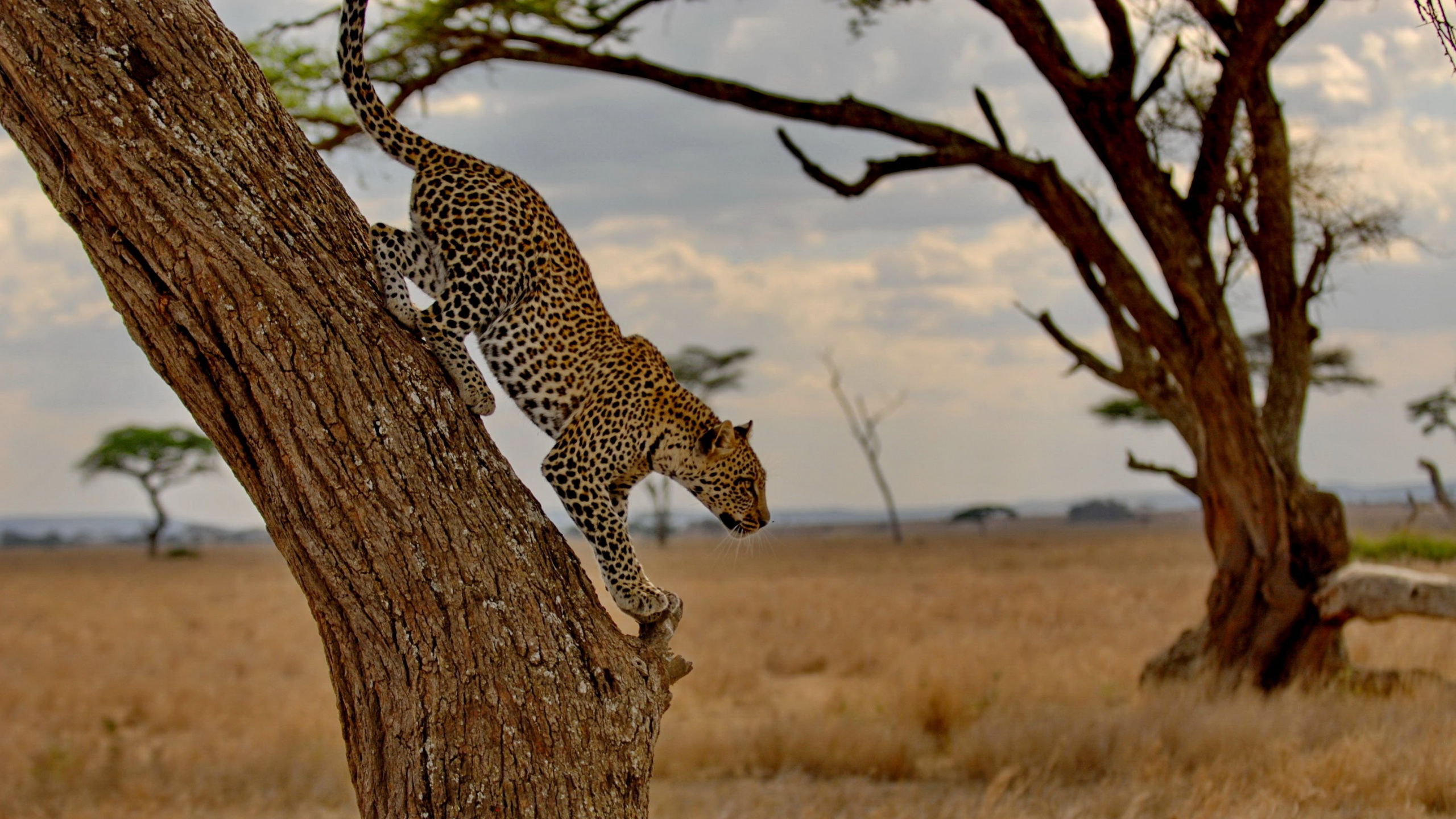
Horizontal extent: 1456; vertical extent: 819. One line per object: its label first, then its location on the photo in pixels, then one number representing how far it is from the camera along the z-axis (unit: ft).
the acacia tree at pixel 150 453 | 292.20
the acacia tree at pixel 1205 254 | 62.03
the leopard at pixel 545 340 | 22.21
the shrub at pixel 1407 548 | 134.21
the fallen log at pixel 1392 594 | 60.29
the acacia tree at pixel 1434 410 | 197.57
